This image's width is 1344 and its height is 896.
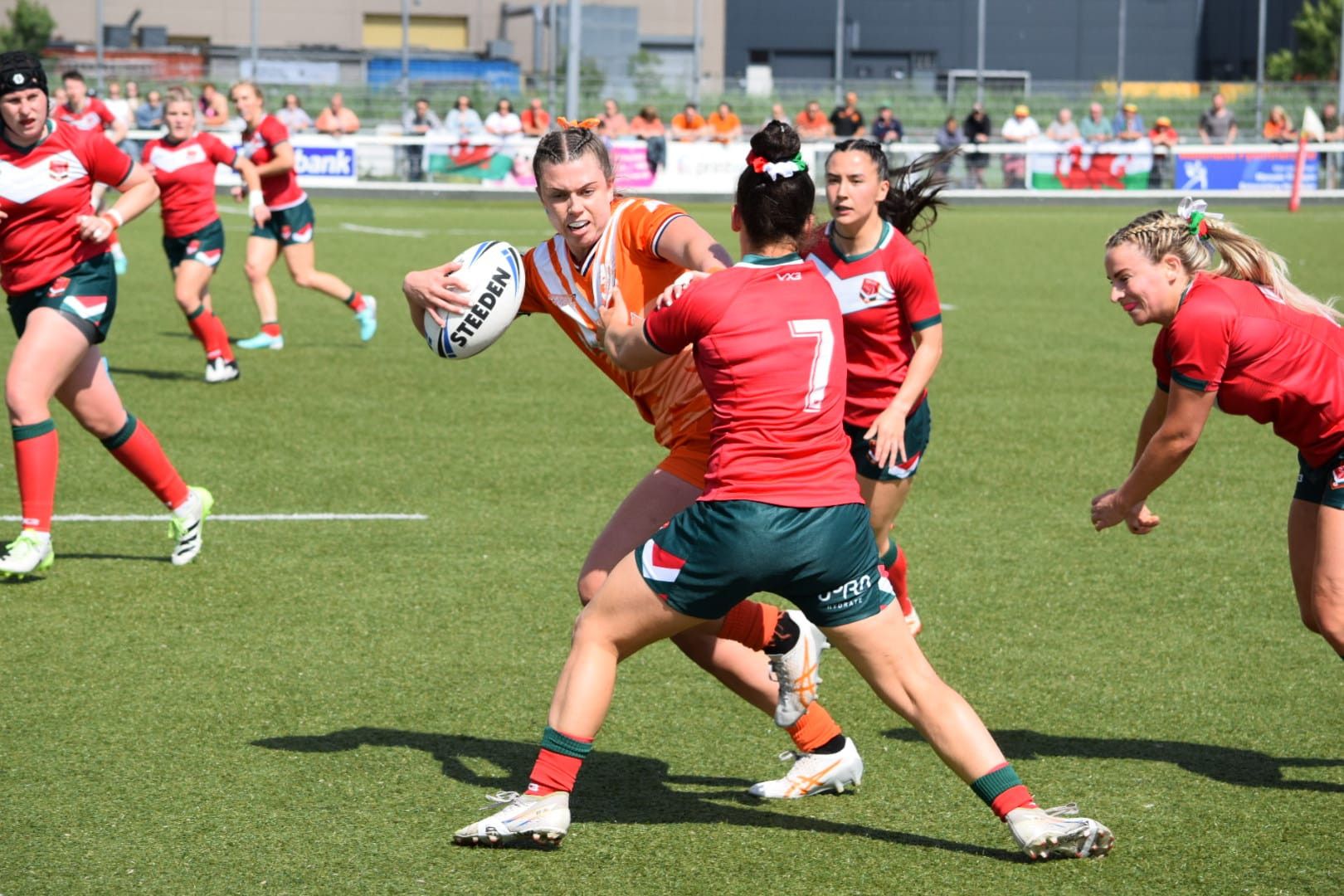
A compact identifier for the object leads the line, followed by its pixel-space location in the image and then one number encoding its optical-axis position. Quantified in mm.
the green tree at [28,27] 49875
